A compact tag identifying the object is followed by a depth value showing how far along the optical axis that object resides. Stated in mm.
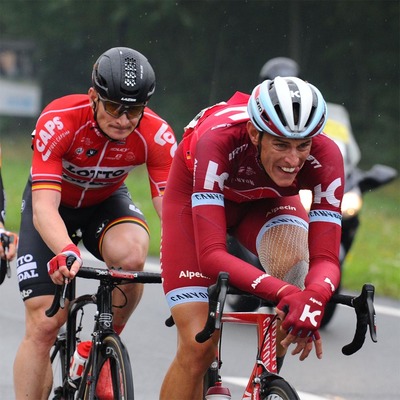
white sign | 53750
